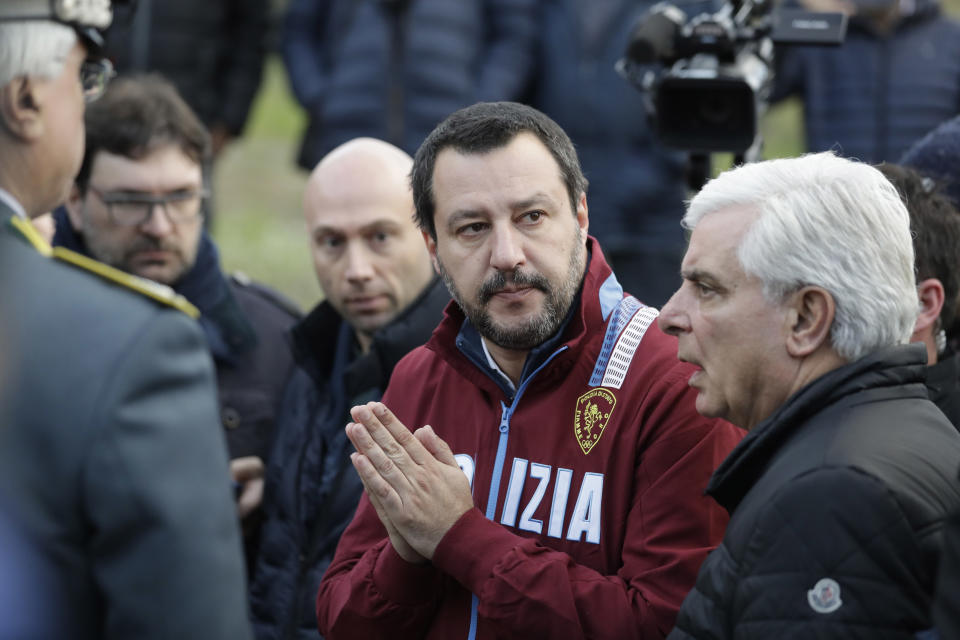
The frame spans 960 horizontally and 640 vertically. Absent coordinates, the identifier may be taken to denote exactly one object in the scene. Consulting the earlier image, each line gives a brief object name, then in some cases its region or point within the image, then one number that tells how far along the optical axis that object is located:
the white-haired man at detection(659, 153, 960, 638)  3.89
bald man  7.16
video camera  7.44
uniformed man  3.27
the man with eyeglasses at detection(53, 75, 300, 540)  8.48
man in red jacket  4.96
